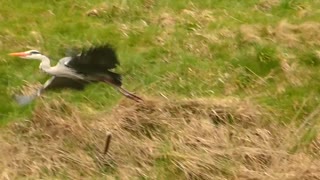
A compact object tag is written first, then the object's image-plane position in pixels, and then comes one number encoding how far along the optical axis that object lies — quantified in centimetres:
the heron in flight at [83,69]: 1232
